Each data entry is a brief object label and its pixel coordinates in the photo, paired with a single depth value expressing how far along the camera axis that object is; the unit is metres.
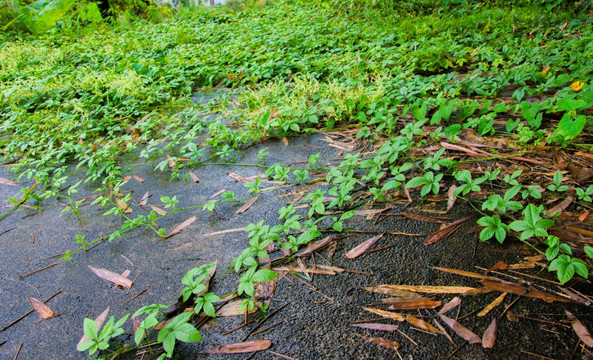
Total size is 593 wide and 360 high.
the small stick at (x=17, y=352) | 0.56
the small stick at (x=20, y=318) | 0.62
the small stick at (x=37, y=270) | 0.73
